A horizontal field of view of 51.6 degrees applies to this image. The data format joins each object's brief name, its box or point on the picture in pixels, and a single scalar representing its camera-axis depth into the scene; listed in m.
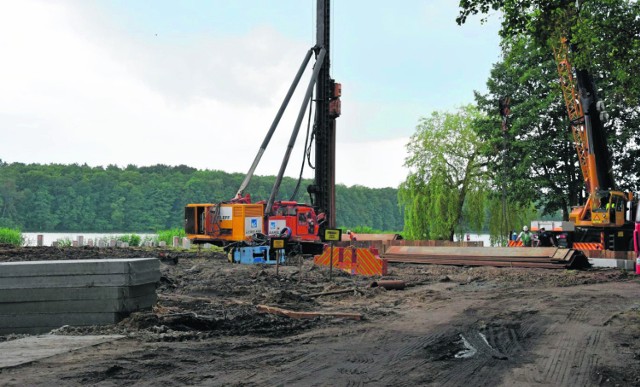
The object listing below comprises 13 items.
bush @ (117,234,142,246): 44.72
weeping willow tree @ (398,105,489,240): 49.34
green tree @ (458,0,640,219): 40.09
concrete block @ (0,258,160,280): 9.76
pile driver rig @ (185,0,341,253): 27.41
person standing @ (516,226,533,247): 33.06
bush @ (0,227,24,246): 39.19
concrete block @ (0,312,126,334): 9.77
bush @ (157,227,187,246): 46.75
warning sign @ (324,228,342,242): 19.38
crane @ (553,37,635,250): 28.69
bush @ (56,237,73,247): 39.24
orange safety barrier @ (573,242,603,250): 30.30
